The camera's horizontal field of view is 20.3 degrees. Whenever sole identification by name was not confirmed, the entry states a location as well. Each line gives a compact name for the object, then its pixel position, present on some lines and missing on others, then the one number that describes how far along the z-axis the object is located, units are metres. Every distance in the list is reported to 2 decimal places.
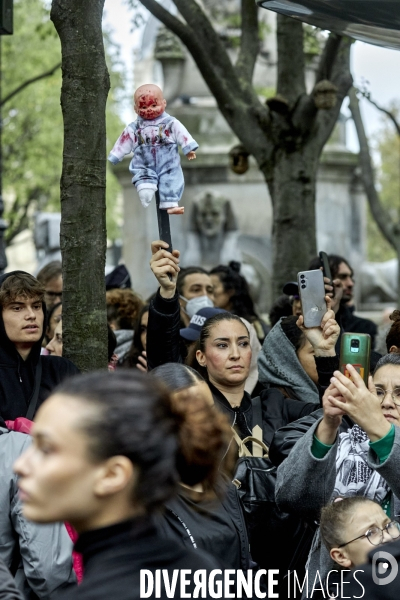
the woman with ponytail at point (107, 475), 2.63
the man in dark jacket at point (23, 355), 5.73
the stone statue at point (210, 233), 15.86
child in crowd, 4.18
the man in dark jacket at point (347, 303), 8.86
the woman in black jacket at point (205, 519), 4.05
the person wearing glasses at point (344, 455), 4.13
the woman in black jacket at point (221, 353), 5.58
